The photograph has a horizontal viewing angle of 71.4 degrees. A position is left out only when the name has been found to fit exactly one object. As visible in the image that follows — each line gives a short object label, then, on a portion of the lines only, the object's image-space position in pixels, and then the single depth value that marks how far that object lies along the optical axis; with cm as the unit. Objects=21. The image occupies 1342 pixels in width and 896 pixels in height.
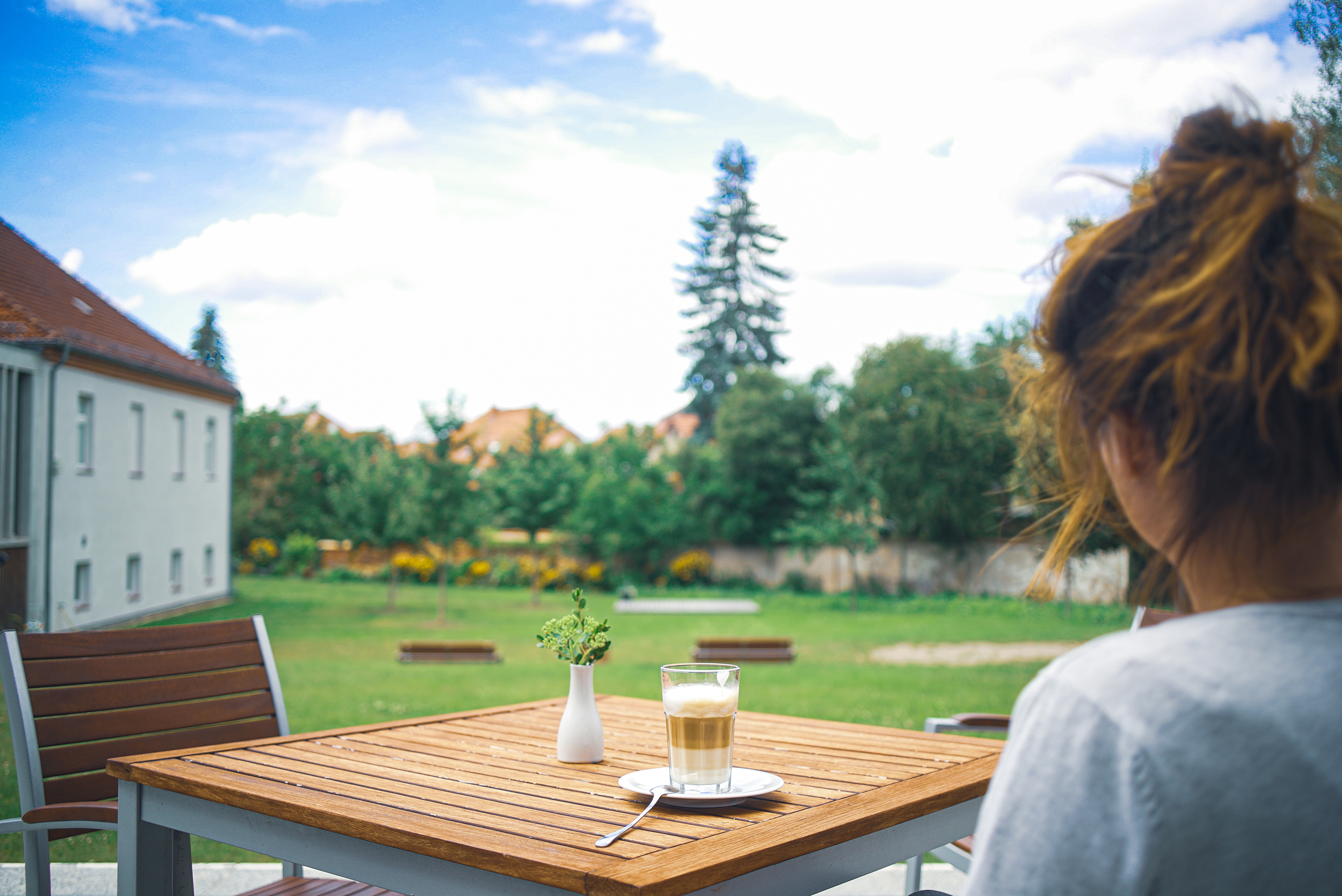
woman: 63
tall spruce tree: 3838
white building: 1219
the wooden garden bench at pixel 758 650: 1152
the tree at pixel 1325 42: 443
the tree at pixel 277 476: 3016
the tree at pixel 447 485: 1838
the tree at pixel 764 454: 2528
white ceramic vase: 211
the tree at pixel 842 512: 2130
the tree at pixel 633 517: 2523
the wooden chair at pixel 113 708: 236
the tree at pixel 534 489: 2664
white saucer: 168
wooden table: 143
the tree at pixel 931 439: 2188
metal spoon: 146
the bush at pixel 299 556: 2875
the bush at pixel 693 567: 2522
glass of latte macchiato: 174
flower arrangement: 220
